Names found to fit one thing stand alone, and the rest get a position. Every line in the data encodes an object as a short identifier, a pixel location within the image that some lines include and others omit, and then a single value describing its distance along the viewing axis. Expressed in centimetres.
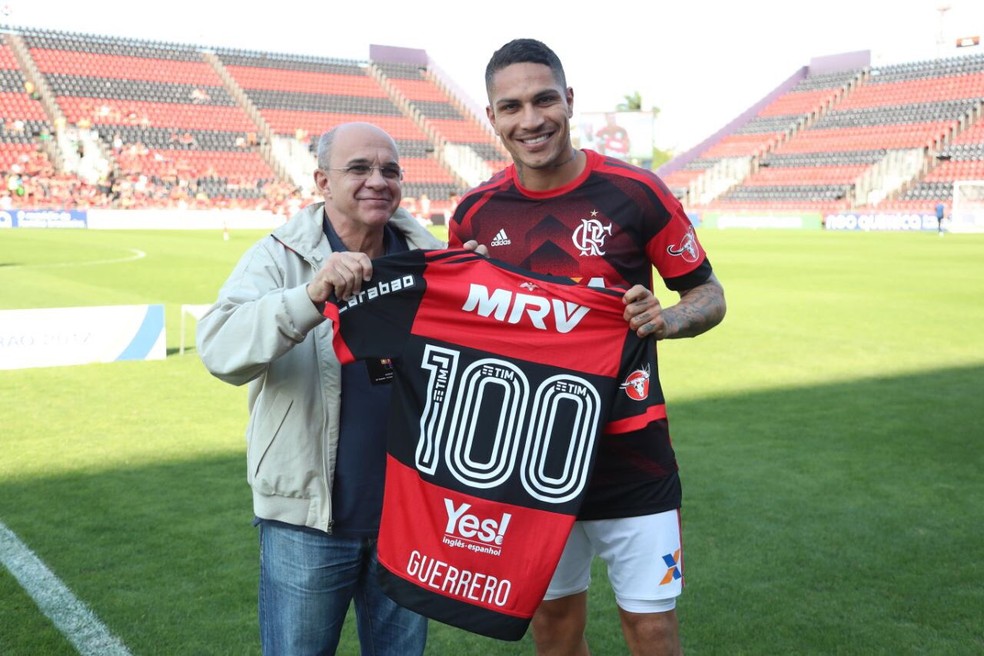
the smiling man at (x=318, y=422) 262
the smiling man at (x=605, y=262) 286
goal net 3844
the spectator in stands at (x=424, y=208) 4147
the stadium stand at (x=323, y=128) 4359
